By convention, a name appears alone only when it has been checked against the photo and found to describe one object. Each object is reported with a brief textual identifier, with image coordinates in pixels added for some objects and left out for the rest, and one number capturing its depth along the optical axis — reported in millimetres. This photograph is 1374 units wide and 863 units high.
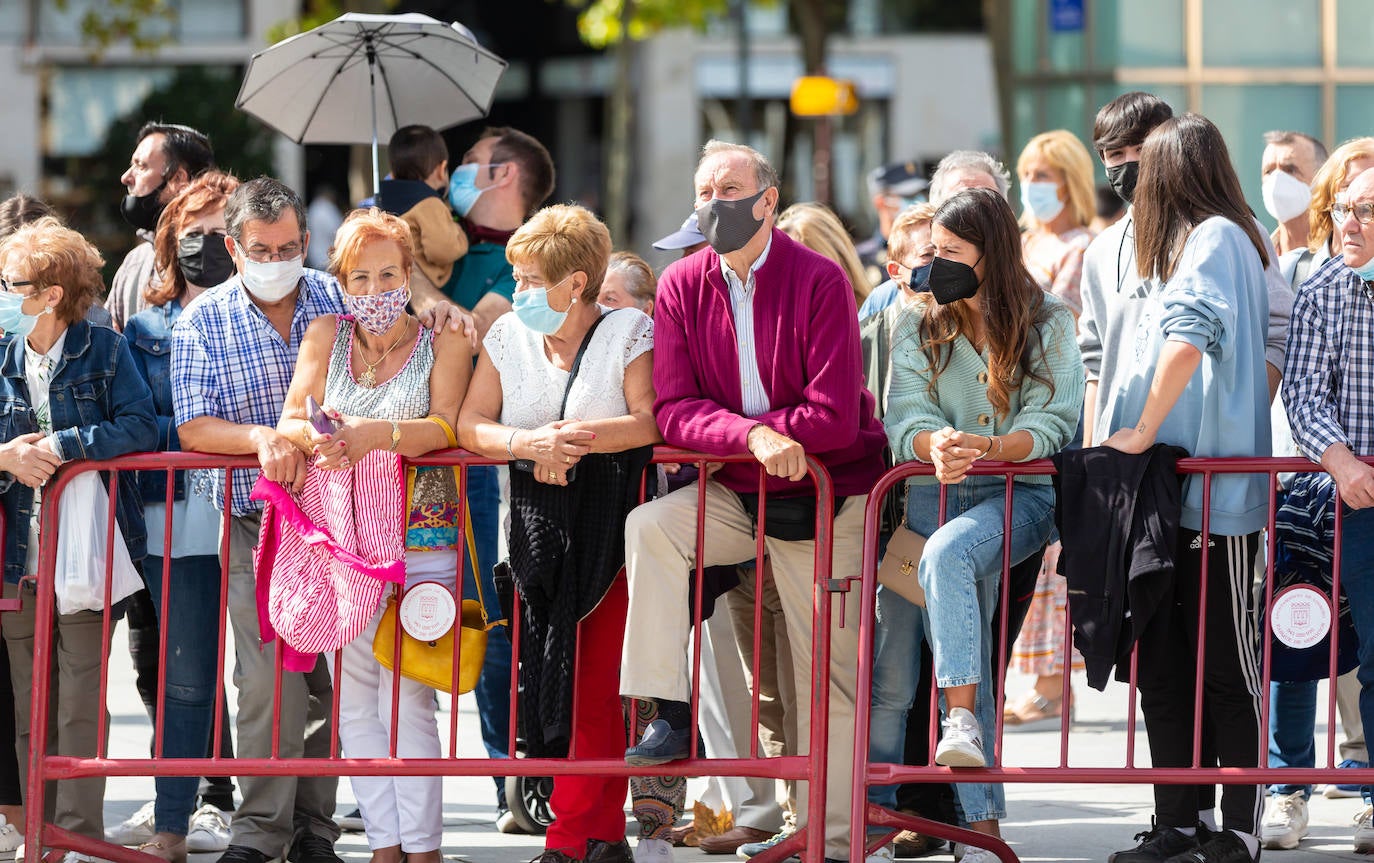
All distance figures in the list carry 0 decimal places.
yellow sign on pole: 40500
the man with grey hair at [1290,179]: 13836
